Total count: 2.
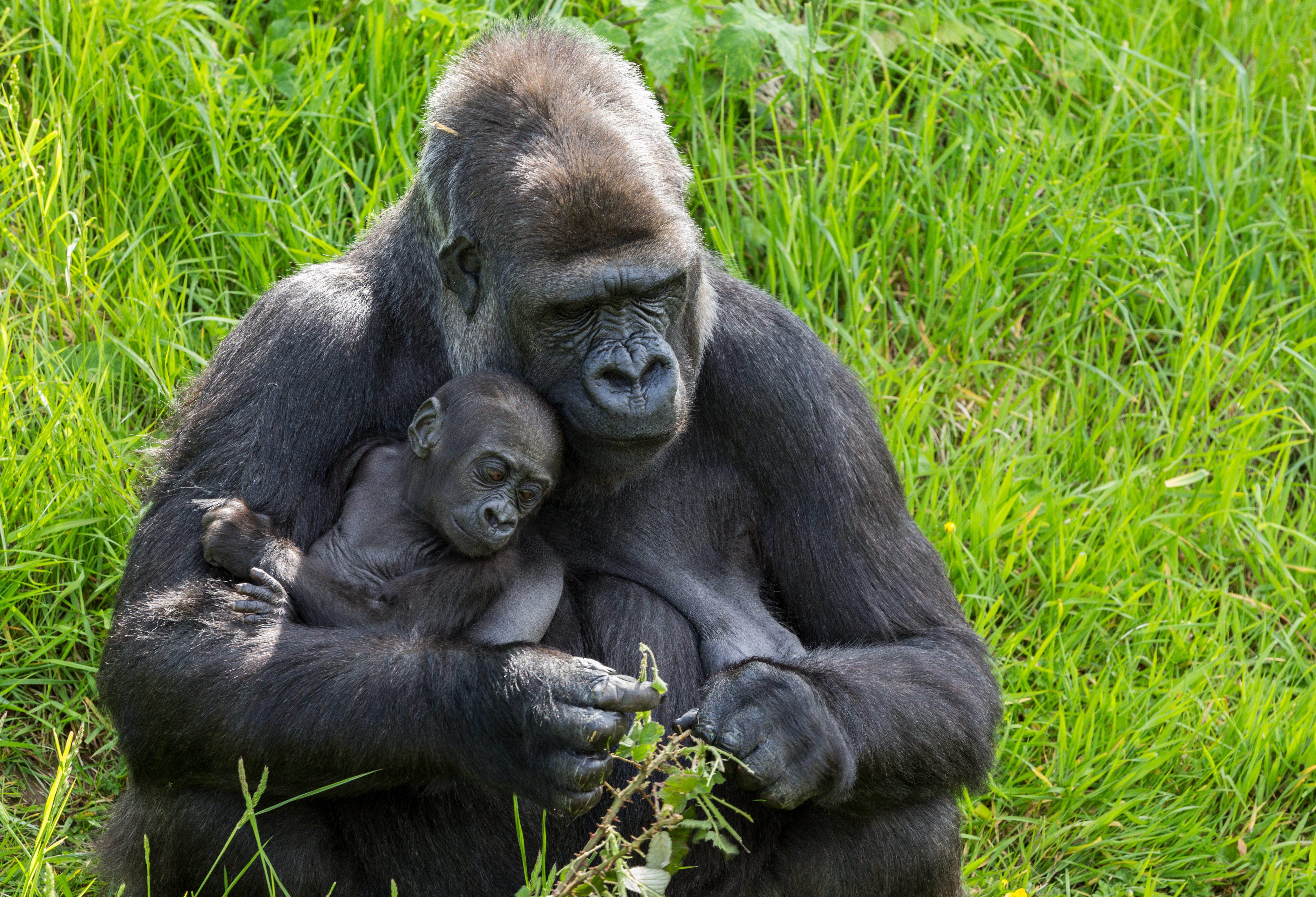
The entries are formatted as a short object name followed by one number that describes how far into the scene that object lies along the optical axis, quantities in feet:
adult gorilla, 23.75
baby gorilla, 24.32
